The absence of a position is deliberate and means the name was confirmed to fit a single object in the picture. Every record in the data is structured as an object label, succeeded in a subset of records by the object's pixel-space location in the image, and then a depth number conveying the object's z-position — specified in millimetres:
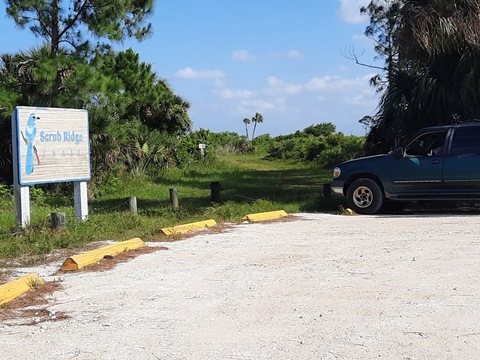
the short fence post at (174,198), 13991
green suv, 12539
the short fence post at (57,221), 10406
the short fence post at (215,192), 15203
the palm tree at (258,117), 71125
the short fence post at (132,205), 12740
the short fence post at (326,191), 14958
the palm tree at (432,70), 14719
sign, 10969
